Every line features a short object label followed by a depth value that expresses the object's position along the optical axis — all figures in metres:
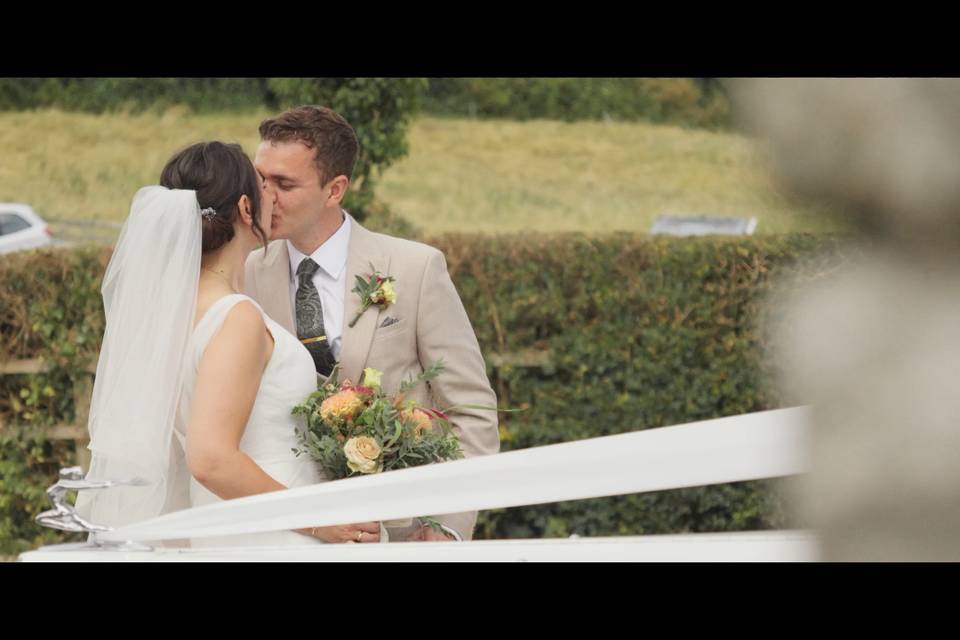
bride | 5.25
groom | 6.60
